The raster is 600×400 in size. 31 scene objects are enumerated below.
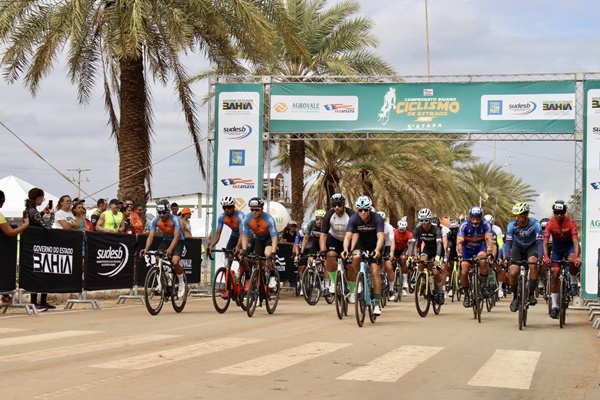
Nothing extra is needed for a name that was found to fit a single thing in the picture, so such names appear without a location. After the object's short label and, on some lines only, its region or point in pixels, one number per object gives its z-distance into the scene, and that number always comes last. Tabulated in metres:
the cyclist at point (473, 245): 16.41
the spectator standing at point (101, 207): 20.23
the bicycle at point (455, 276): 22.78
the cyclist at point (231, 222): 16.59
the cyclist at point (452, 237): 22.41
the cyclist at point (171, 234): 16.67
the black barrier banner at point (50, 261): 16.03
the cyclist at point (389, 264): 19.88
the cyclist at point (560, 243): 15.34
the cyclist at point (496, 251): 16.89
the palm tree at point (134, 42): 22.03
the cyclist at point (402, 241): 22.69
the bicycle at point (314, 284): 20.48
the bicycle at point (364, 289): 14.01
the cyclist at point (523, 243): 14.90
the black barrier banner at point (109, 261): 18.30
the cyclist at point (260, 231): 16.52
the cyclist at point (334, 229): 15.70
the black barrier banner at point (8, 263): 15.34
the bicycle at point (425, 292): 16.64
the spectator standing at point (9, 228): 15.13
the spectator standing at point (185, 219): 23.80
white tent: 34.88
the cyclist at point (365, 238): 14.41
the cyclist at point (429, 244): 17.50
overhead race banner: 24.92
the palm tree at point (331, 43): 33.66
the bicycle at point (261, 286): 15.78
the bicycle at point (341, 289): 14.87
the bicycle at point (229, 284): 16.12
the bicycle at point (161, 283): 15.94
